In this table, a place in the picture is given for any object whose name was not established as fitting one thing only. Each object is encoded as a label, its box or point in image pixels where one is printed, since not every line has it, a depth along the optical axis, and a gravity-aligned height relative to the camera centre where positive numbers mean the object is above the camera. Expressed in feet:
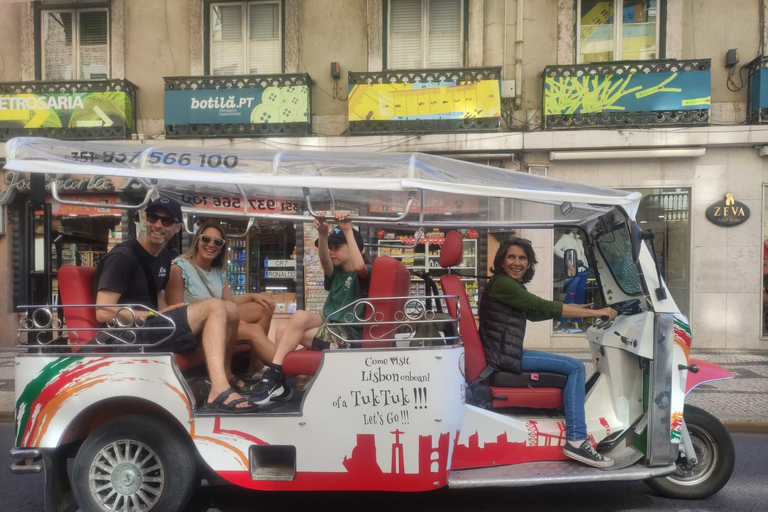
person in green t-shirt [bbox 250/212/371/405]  13.02 -1.56
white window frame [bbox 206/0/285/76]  40.19 +13.97
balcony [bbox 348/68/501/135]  37.14 +8.52
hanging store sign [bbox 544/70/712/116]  36.01 +8.78
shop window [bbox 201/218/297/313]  39.04 -1.81
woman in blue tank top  15.21 -1.00
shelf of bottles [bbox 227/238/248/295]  39.04 -1.86
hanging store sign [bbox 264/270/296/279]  39.37 -2.34
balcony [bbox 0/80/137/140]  39.32 +8.49
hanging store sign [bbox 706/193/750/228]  36.29 +1.55
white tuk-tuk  11.78 -3.31
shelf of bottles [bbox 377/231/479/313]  18.03 -0.89
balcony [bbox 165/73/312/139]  38.55 +8.51
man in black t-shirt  12.64 -1.57
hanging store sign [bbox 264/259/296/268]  39.34 -1.62
